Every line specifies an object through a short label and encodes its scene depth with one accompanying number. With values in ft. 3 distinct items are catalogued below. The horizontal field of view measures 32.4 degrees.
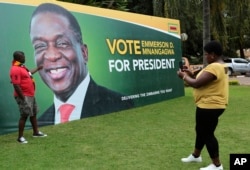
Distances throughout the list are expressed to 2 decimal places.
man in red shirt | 24.91
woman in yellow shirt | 18.03
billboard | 29.55
